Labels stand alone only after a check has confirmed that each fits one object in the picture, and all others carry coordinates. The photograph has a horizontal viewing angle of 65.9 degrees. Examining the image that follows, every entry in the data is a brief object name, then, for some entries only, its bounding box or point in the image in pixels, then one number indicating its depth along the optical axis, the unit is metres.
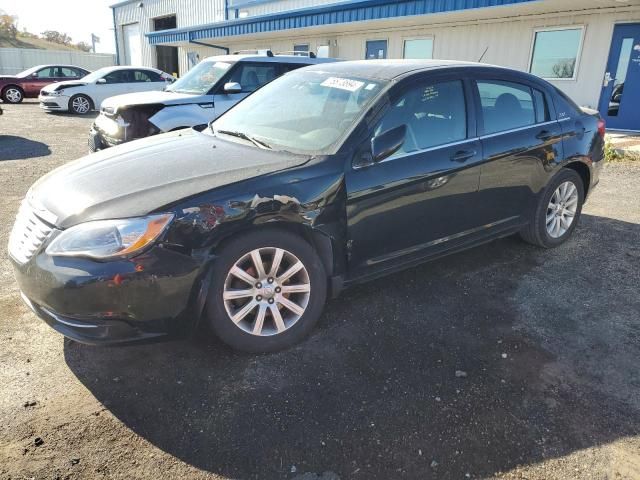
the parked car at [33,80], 19.08
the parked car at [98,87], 15.71
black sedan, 2.54
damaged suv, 6.73
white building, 10.34
